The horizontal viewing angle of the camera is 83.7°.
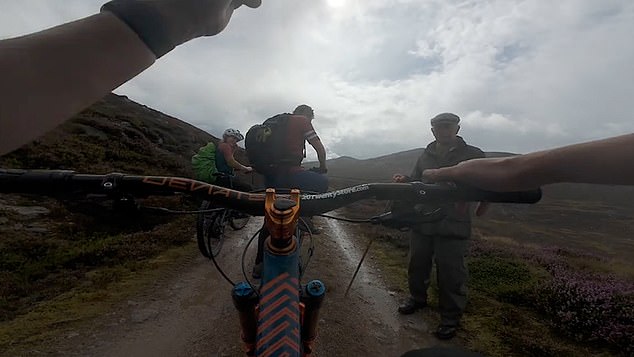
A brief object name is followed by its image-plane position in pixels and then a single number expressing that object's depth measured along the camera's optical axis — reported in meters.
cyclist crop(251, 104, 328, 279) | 5.26
